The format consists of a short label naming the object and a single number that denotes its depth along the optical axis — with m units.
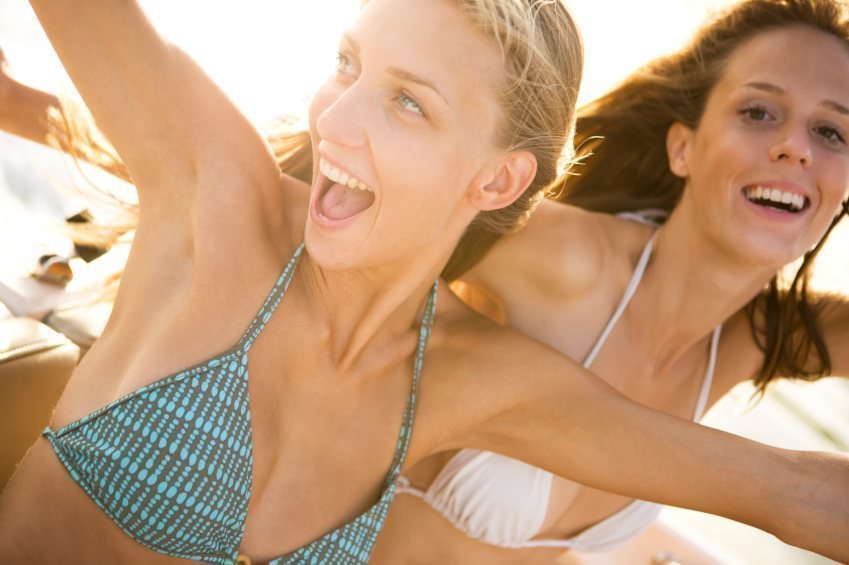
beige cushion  1.56
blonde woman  1.43
